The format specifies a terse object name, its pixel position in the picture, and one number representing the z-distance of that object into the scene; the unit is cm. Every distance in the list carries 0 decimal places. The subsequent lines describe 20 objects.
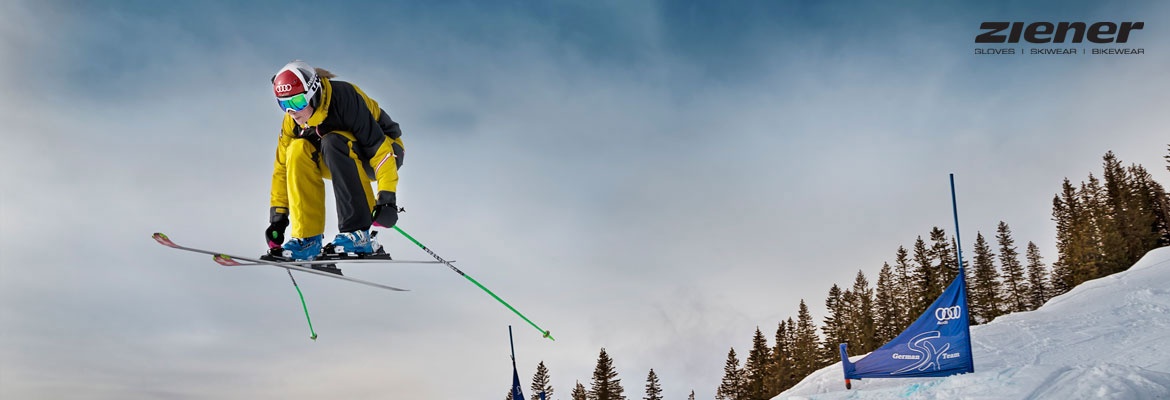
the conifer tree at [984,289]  5775
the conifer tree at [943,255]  5491
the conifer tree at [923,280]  5334
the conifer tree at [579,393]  5928
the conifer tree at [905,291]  5481
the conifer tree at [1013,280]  6231
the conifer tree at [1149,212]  5550
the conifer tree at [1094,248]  5288
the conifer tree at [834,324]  5897
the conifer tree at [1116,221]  5256
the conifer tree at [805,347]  5706
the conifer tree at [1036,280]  6562
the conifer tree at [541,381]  5800
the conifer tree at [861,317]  5606
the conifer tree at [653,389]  5741
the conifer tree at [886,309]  5694
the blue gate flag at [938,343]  1424
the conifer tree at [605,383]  5556
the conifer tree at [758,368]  6022
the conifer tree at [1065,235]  5746
